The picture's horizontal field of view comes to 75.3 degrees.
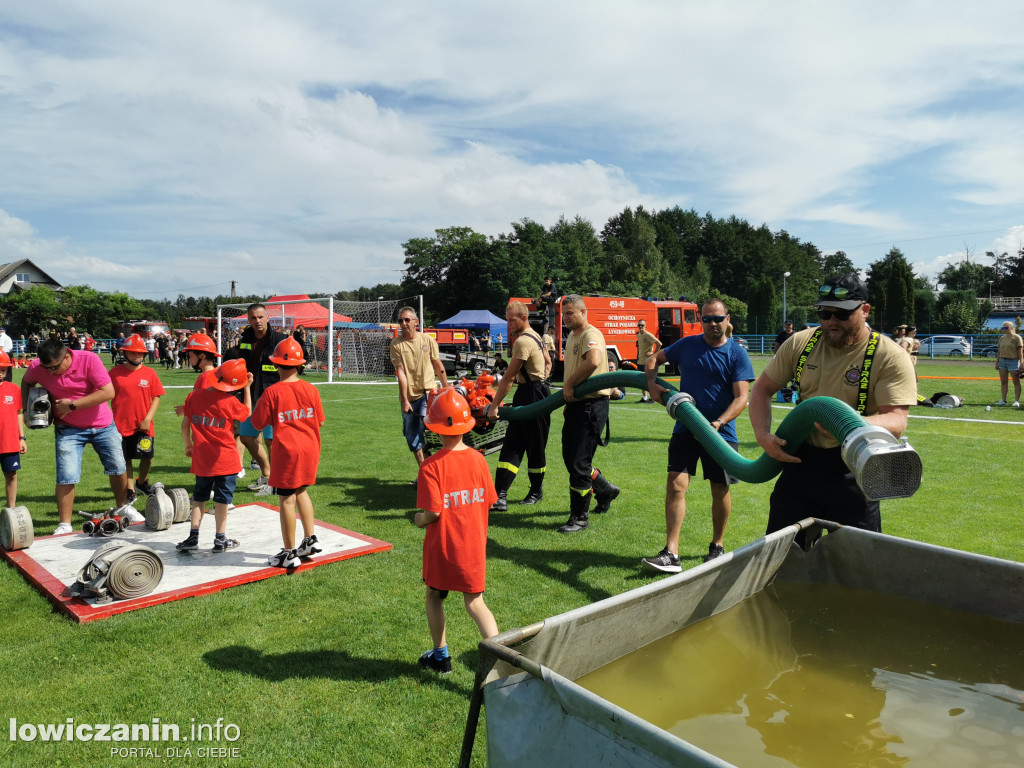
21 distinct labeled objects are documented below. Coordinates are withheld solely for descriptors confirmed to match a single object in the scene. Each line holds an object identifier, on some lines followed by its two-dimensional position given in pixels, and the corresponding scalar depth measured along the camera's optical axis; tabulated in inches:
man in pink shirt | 230.8
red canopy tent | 1291.3
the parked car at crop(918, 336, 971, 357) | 1686.8
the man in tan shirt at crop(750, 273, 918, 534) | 131.3
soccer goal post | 1183.6
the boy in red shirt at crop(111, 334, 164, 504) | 267.1
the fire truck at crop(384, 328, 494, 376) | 1180.5
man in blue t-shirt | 200.8
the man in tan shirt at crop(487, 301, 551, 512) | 265.7
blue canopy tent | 1770.4
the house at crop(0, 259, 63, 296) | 3339.1
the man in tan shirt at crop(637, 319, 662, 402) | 659.5
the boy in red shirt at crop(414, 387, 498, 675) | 135.0
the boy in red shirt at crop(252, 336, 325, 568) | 192.2
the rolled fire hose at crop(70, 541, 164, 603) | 174.4
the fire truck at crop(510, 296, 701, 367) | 1108.5
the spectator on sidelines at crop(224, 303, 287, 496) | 294.4
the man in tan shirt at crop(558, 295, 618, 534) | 240.2
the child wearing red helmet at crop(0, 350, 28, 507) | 235.3
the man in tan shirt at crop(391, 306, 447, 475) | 311.0
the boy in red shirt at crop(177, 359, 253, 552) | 210.5
